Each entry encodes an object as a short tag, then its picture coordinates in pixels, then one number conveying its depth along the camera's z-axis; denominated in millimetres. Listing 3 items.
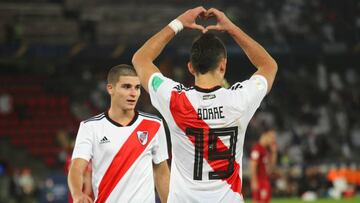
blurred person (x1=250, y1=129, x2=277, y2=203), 31937
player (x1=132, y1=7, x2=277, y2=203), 9977
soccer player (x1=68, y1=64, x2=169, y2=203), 13406
